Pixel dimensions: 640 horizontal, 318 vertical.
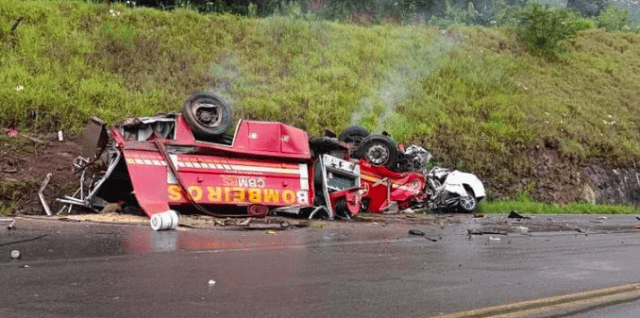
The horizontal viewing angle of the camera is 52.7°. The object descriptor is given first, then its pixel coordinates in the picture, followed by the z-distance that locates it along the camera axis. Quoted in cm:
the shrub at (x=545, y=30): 3534
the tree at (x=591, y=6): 6485
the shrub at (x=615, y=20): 4800
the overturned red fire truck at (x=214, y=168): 1153
